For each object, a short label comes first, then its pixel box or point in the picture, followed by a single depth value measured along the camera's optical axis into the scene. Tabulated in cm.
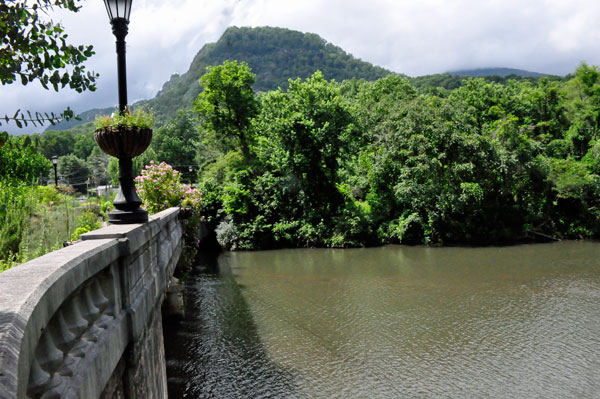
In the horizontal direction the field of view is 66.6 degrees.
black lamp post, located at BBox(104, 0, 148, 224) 515
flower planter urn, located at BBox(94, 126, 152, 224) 514
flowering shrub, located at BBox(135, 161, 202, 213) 1262
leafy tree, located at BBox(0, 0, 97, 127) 253
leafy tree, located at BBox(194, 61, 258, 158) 2916
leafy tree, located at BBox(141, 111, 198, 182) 5866
